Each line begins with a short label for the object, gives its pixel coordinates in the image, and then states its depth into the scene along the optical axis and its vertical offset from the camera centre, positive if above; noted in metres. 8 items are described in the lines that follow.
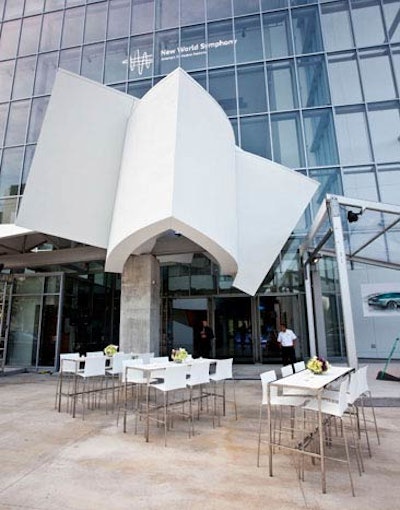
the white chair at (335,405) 3.49 -0.87
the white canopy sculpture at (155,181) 7.16 +3.66
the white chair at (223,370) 5.78 -0.74
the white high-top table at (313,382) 3.18 -0.62
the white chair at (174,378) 4.77 -0.71
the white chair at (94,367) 6.01 -0.68
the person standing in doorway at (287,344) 9.05 -0.44
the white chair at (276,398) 3.95 -0.87
